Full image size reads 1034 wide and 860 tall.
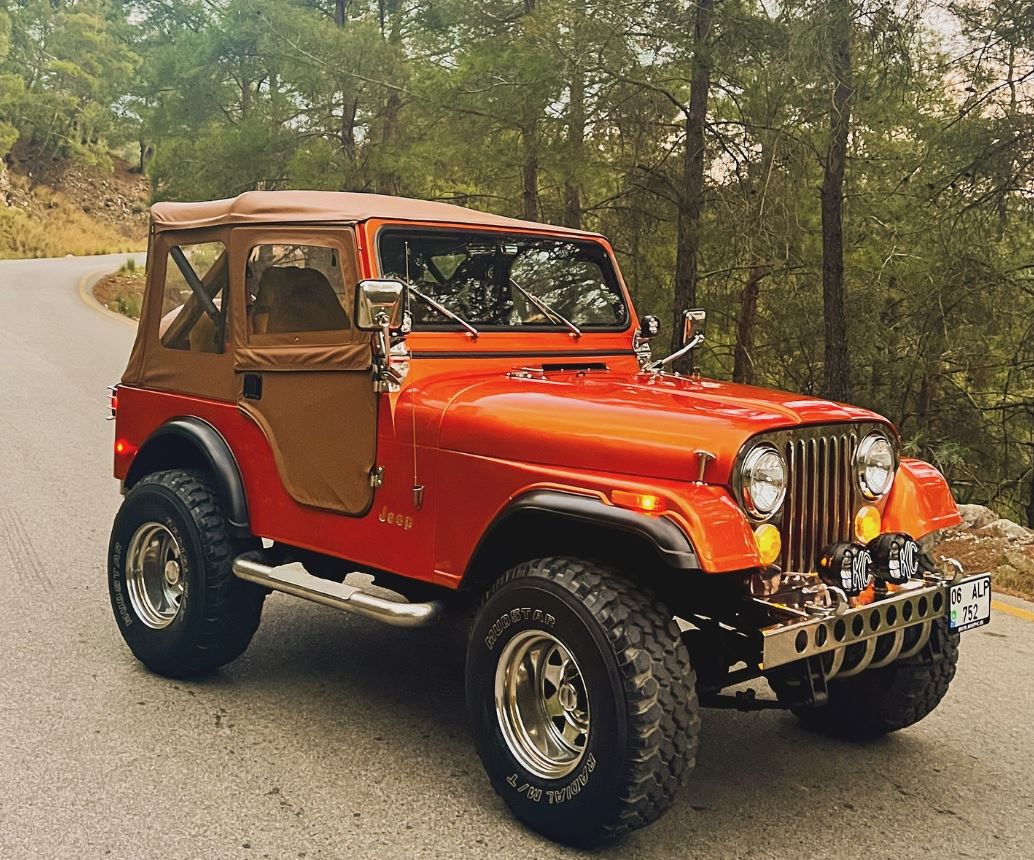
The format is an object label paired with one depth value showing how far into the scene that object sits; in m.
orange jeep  3.47
